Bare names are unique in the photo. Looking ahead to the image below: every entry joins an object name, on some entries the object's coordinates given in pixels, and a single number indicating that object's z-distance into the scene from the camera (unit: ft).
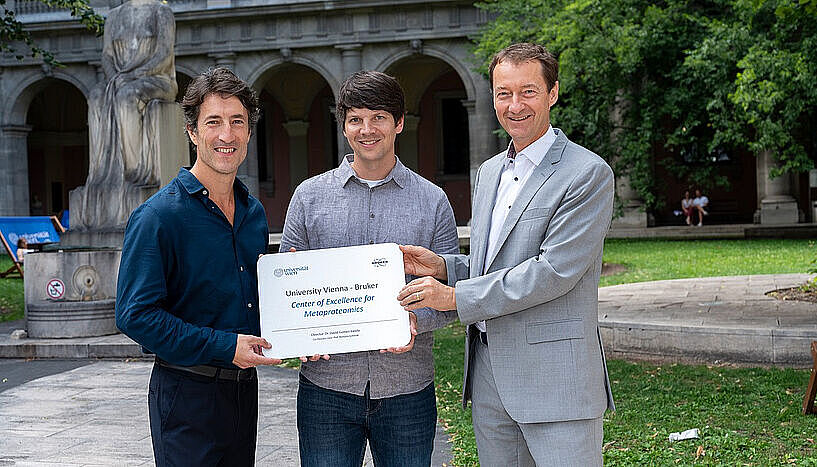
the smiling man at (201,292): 9.07
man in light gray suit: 9.39
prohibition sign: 32.53
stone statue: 35.50
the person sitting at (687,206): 98.07
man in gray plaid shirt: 10.22
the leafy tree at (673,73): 64.69
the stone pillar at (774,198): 92.22
